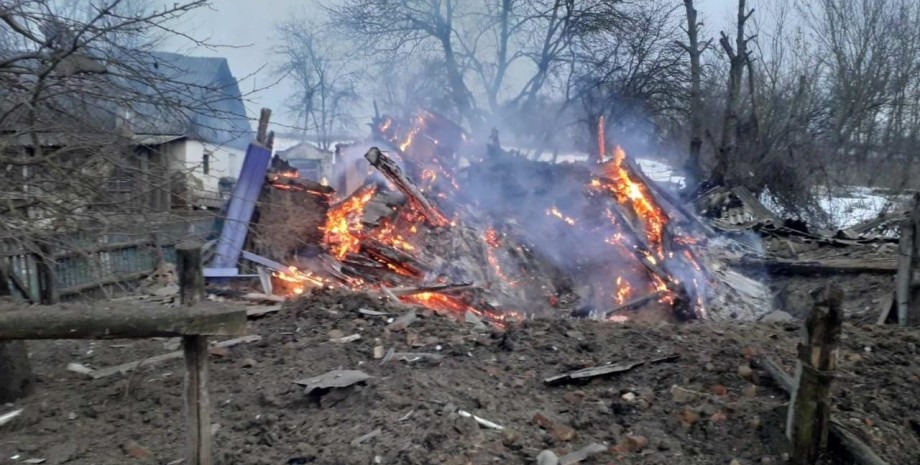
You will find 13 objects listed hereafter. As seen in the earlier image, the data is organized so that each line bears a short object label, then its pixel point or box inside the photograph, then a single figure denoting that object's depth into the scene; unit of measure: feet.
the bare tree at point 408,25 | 67.46
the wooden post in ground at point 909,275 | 21.40
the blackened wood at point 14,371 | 14.29
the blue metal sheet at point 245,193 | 31.35
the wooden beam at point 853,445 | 10.96
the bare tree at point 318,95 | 128.36
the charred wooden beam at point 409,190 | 32.99
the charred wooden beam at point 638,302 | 31.32
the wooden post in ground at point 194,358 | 10.51
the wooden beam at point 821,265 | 30.04
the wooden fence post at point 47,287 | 24.12
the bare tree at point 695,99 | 60.39
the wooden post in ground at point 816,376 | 11.11
